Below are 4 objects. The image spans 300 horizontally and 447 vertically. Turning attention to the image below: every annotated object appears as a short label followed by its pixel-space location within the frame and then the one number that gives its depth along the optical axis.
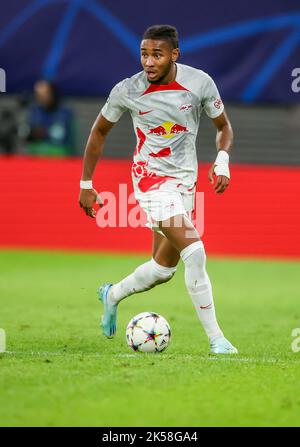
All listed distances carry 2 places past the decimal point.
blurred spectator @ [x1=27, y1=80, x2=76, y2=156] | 32.84
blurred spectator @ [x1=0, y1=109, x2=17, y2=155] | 34.50
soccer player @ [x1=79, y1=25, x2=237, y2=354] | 14.88
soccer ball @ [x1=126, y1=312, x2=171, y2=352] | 14.87
